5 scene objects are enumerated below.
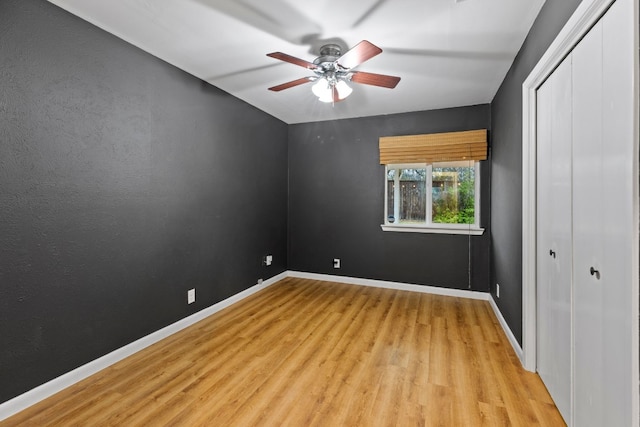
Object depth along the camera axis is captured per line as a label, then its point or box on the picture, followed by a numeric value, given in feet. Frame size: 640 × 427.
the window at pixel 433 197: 12.25
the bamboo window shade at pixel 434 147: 11.76
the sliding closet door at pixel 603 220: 3.47
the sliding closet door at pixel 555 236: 5.20
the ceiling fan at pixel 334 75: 6.66
